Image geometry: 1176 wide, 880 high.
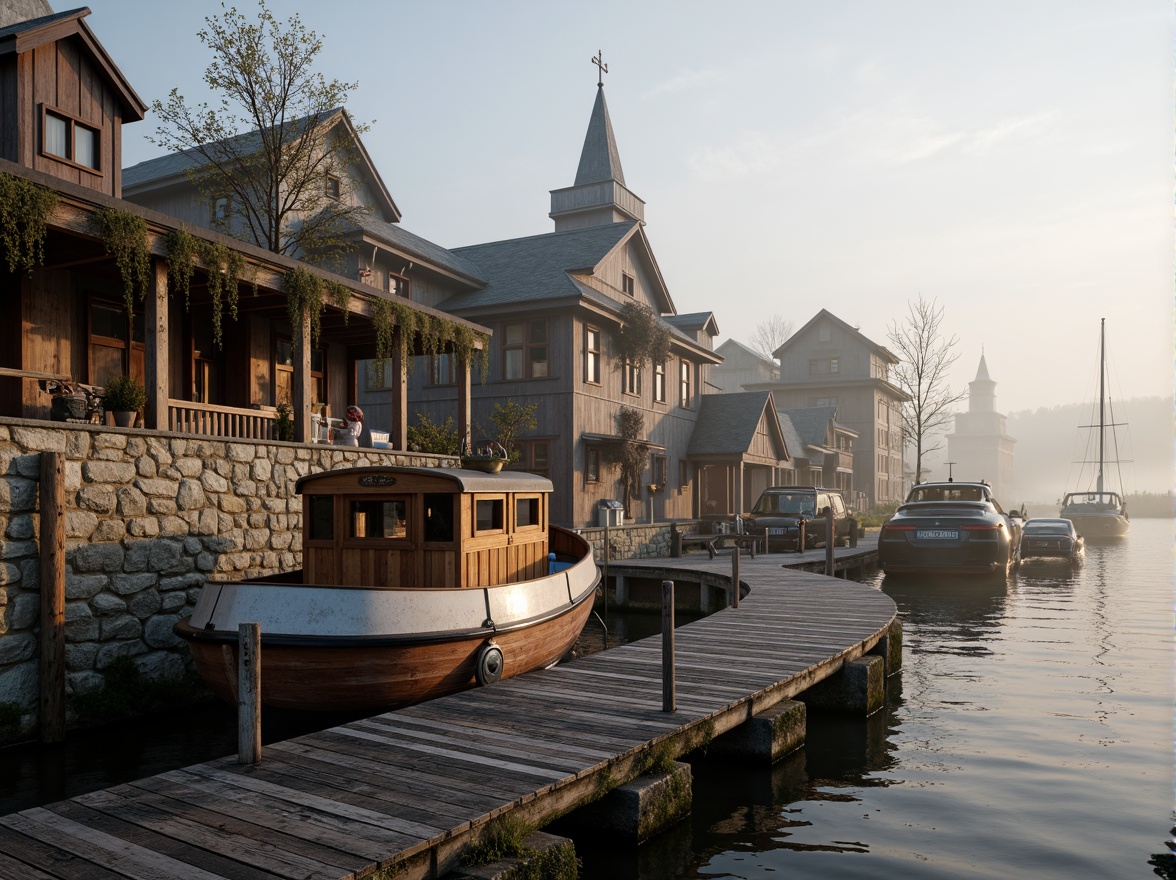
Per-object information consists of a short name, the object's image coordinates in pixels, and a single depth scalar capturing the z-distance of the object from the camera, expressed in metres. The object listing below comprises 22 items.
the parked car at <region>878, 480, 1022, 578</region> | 18.78
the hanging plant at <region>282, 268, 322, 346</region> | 13.41
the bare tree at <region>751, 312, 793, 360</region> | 83.94
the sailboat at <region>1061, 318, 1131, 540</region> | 41.12
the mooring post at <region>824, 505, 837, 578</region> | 18.89
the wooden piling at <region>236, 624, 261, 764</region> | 6.04
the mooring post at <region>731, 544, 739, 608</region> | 14.19
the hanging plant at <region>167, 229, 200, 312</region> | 11.34
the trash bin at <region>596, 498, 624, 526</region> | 23.89
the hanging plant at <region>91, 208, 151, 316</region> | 10.48
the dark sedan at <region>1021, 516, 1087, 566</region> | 27.59
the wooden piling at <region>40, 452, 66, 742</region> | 8.88
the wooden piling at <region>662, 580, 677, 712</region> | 7.50
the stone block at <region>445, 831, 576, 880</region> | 4.93
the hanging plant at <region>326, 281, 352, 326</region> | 14.20
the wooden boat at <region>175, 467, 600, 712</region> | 8.28
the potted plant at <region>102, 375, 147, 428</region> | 10.92
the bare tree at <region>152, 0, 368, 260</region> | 20.17
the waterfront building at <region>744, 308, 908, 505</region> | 56.31
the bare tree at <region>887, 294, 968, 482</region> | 41.62
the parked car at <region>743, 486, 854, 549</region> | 24.36
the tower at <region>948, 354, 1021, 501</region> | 119.81
